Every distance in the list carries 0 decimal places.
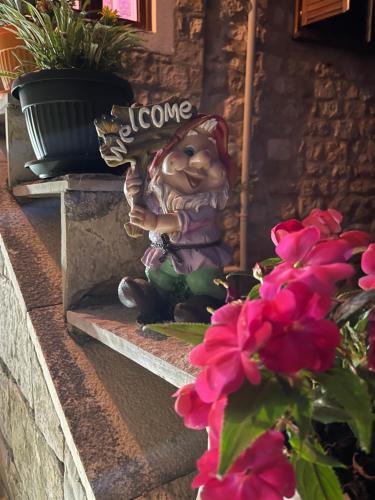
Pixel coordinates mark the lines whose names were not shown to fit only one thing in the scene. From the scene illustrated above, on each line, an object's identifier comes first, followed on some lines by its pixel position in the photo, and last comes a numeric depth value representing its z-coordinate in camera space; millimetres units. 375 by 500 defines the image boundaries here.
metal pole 2309
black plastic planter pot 1137
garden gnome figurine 908
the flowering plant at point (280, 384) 349
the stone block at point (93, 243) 1070
